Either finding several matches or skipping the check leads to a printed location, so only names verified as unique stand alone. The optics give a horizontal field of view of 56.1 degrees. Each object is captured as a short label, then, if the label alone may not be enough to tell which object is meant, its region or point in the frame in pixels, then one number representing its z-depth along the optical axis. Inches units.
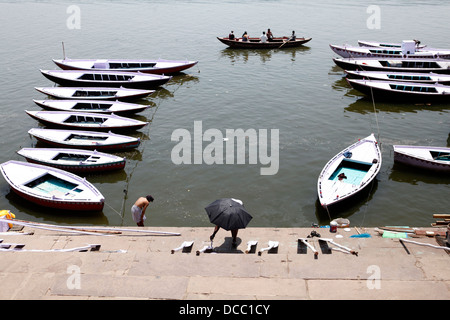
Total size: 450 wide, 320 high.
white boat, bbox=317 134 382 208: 745.6
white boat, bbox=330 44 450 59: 1561.1
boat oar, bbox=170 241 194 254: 525.2
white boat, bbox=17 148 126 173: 860.6
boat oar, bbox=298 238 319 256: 481.4
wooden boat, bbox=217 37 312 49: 1913.1
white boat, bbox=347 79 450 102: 1253.7
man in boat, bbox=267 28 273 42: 1959.9
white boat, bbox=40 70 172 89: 1341.0
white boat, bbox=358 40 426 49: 1719.5
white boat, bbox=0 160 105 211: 748.0
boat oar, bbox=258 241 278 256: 519.1
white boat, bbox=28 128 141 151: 946.7
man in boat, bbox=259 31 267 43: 1920.5
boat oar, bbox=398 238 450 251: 482.9
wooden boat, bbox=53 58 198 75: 1470.2
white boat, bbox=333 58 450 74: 1434.5
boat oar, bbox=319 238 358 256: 489.8
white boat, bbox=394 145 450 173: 850.8
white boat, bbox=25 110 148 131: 1027.3
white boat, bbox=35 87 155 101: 1230.3
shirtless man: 632.4
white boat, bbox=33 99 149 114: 1125.1
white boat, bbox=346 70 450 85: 1336.1
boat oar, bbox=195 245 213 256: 530.3
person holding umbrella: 522.0
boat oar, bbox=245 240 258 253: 529.0
